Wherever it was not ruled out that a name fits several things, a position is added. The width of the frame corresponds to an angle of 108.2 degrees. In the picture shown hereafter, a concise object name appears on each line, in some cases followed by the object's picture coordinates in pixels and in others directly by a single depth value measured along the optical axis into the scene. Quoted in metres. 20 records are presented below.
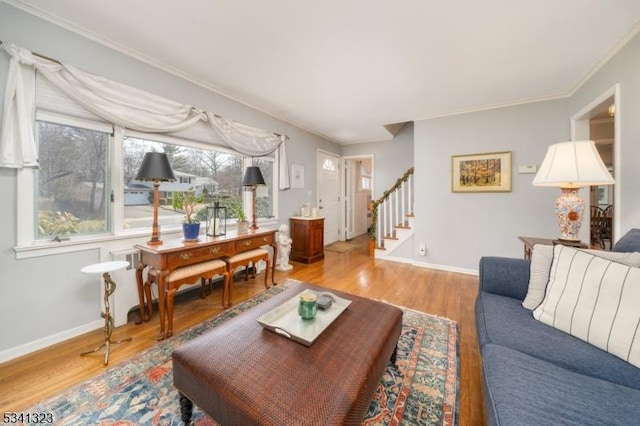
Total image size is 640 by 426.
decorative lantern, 2.62
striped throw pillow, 1.03
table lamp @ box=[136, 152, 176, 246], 2.01
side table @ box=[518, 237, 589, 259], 1.88
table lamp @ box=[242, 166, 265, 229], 3.04
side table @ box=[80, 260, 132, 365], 1.69
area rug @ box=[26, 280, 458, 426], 1.23
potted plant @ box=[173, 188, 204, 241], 2.31
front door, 5.23
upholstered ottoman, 0.84
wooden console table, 1.95
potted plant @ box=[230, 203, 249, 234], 2.87
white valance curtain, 1.65
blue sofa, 0.78
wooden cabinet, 4.16
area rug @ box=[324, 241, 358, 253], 5.11
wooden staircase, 4.29
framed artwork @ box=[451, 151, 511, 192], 3.40
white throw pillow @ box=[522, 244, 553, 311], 1.49
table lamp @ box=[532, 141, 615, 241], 1.67
